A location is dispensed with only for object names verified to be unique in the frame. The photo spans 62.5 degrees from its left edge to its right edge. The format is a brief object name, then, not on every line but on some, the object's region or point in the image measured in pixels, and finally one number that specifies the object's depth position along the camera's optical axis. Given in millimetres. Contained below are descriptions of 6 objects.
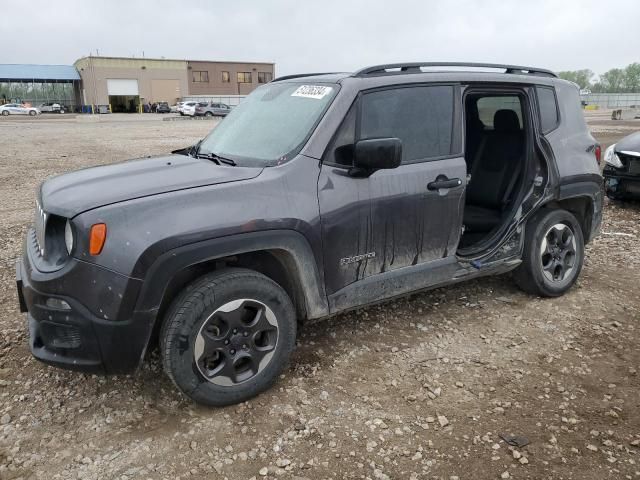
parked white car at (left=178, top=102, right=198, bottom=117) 43969
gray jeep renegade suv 2678
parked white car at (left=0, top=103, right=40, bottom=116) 51719
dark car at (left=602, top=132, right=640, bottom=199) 7461
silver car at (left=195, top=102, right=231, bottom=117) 43534
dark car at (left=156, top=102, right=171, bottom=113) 57938
